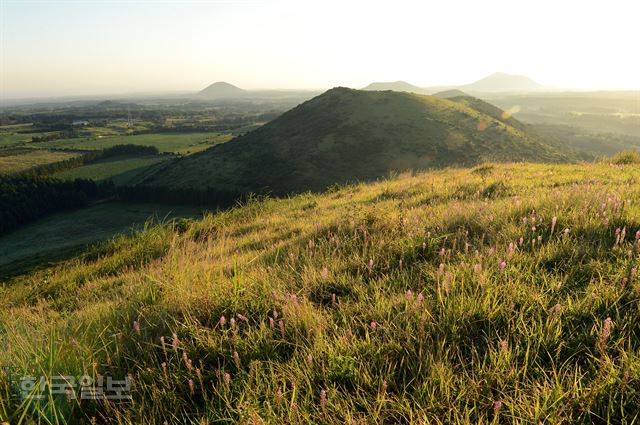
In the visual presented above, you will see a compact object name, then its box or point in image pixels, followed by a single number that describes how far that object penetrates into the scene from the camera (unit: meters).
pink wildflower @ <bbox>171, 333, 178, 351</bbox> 2.72
